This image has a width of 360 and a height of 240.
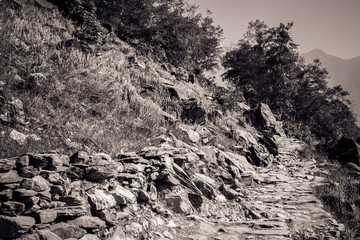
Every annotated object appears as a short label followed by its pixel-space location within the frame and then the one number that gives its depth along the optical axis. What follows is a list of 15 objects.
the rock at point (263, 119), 14.94
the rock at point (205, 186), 5.14
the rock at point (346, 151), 11.57
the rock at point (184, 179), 4.82
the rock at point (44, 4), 10.02
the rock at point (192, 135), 7.34
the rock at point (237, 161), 7.34
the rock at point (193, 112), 9.06
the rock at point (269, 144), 11.33
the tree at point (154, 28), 16.52
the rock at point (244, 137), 10.35
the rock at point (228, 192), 5.55
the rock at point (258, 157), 9.45
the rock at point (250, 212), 5.00
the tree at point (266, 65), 22.80
